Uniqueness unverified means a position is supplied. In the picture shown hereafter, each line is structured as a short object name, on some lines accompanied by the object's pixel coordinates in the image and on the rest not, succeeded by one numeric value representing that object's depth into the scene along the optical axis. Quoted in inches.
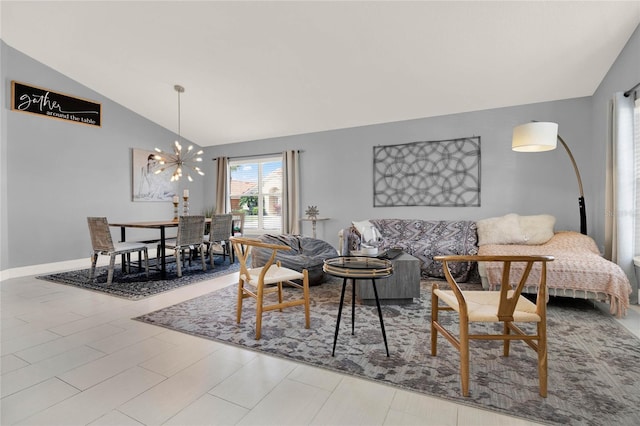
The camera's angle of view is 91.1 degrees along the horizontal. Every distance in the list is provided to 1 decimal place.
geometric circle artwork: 186.4
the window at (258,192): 258.4
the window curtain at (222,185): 272.2
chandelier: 184.1
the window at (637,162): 119.0
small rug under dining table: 141.5
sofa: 159.5
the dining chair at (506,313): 61.9
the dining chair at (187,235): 165.6
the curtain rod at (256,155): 239.3
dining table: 160.4
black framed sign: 171.8
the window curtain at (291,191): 237.8
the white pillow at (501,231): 159.8
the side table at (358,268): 75.9
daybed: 106.1
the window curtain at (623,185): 117.8
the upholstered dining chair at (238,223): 229.2
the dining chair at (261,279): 89.4
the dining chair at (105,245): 150.7
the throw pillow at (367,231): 175.9
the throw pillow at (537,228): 155.6
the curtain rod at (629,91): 111.0
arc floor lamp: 133.6
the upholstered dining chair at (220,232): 189.6
